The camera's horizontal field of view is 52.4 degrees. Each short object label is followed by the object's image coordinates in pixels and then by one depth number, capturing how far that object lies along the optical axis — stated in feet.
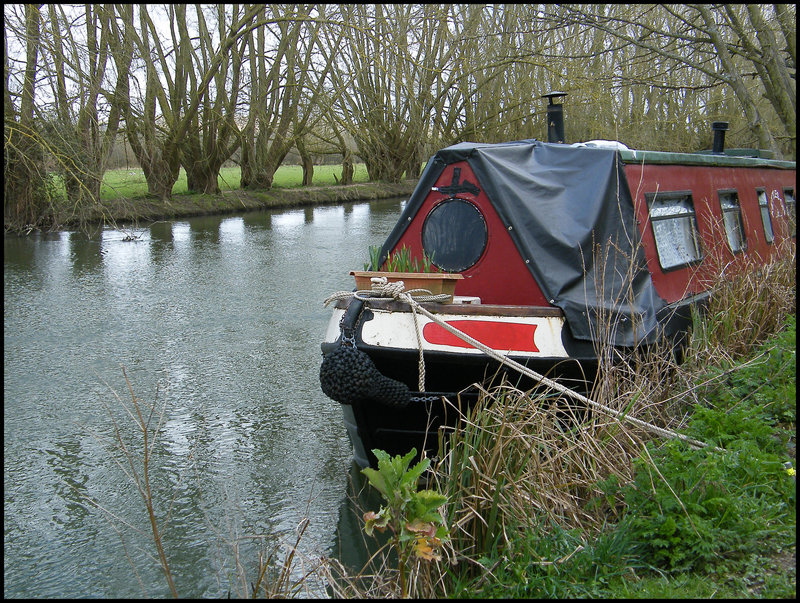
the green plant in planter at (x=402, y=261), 17.53
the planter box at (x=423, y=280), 16.06
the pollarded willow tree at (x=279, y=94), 69.92
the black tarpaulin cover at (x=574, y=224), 16.57
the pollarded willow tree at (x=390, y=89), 56.40
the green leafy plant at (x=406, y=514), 10.05
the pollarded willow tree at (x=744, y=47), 37.65
